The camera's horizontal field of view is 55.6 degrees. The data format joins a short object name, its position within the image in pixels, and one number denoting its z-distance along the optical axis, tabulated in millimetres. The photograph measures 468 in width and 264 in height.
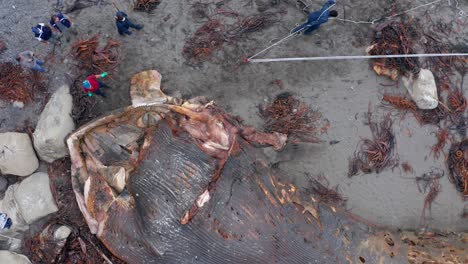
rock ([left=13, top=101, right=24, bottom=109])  8398
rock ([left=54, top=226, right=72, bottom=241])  8023
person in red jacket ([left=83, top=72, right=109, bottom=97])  7616
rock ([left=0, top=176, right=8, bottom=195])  8281
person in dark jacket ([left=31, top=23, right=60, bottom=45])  7814
